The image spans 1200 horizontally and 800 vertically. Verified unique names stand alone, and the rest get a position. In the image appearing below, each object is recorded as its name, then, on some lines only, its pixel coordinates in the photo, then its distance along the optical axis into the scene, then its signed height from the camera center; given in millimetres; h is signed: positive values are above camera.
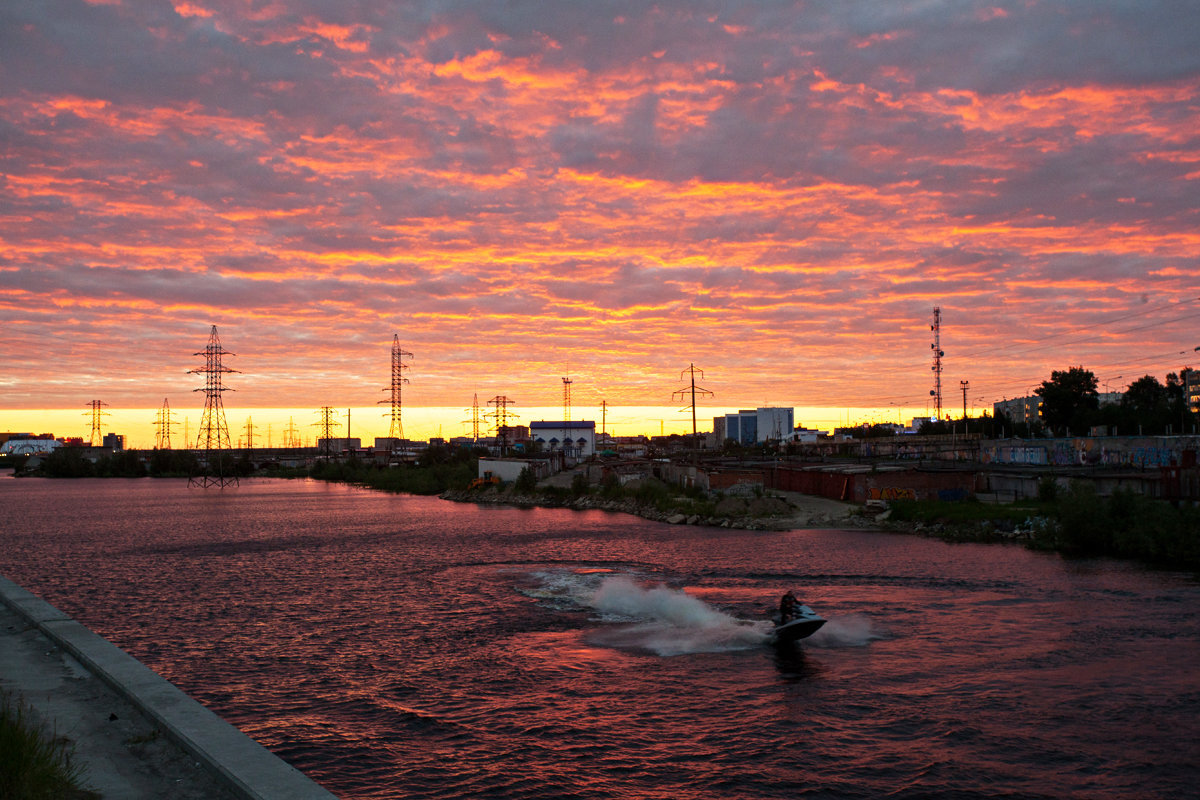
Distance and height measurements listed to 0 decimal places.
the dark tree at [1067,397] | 173500 +7856
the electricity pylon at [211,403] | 141125 +7314
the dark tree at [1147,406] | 150500 +6034
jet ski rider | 31000 -6211
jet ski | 30328 -6750
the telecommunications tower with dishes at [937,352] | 140125 +14009
